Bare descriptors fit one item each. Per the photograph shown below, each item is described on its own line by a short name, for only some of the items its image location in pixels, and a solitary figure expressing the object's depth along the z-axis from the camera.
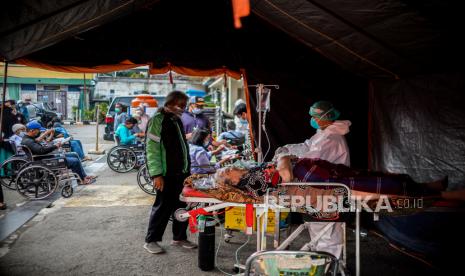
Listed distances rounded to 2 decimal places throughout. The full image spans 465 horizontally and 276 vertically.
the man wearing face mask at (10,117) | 8.63
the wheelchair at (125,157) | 9.27
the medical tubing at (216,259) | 3.68
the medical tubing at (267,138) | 5.66
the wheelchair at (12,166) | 6.78
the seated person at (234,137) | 8.24
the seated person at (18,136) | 7.26
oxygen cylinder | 3.71
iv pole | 5.47
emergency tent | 3.53
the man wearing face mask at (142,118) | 10.12
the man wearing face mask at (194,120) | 7.48
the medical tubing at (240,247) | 4.05
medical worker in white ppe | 3.65
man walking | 3.95
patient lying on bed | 2.91
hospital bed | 2.90
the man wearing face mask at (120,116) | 10.54
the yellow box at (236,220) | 4.28
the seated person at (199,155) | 5.34
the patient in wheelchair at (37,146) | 6.56
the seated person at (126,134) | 9.34
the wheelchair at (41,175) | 6.29
